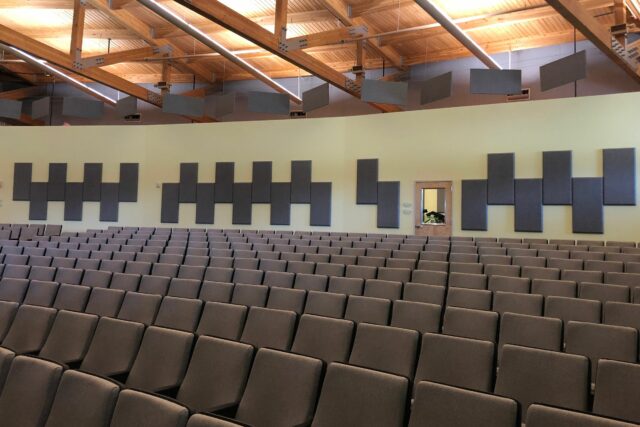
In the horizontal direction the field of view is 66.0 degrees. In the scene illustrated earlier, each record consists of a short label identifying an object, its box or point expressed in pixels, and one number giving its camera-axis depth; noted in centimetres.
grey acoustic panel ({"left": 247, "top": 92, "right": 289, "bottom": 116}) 1092
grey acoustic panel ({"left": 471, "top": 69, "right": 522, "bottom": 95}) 860
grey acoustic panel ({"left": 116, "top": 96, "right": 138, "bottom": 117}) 1209
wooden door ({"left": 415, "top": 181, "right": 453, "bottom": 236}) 971
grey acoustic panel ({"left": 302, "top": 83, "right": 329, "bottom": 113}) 1062
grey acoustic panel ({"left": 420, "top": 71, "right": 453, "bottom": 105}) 953
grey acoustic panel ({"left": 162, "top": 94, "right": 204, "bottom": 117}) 1133
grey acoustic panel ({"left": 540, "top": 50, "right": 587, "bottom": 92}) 810
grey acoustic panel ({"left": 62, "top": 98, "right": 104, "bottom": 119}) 1198
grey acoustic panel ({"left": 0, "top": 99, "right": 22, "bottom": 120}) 1222
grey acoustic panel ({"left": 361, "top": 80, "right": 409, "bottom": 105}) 948
